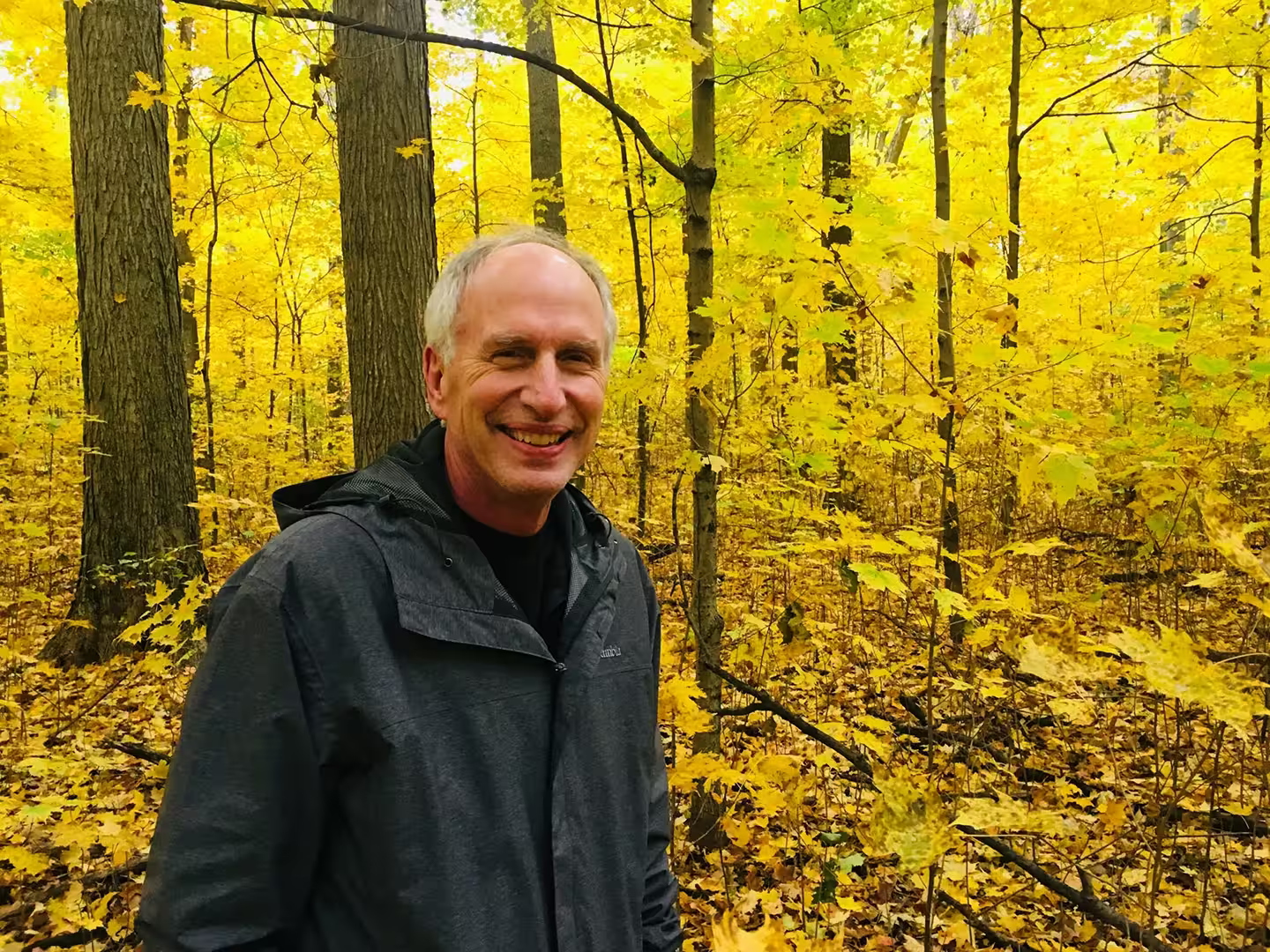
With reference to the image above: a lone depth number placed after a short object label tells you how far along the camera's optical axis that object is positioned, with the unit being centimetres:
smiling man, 113
